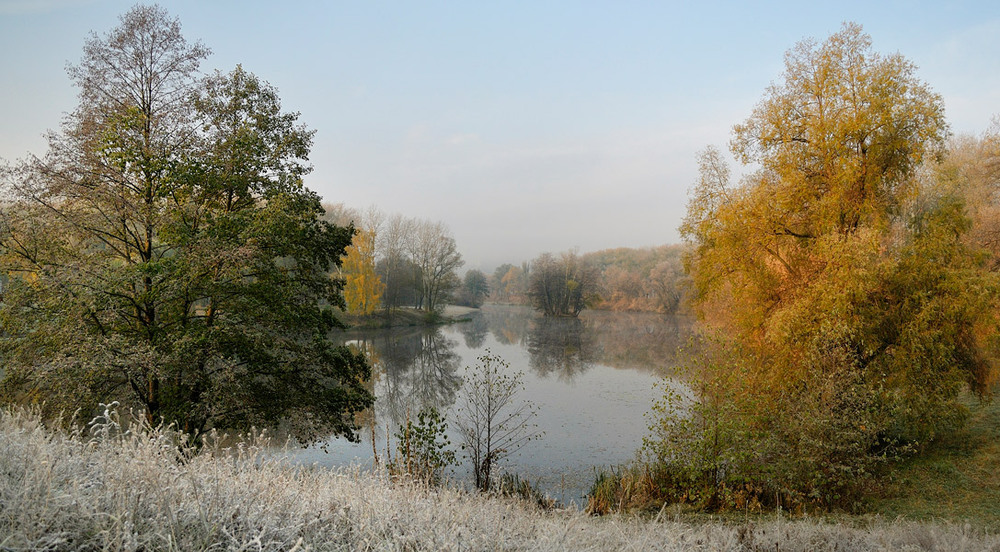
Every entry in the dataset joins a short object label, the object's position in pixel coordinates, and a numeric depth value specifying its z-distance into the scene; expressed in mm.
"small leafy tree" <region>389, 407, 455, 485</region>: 8789
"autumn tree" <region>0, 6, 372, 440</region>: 8359
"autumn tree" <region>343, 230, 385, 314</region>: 37844
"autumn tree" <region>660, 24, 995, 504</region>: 8820
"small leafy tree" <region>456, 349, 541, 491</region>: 9594
